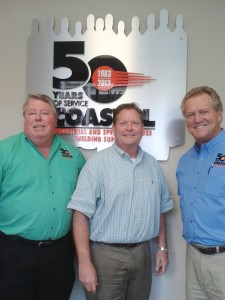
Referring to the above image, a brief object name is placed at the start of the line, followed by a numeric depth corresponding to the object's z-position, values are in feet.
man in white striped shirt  4.89
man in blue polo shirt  4.59
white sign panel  6.18
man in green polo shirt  4.92
